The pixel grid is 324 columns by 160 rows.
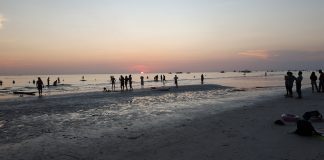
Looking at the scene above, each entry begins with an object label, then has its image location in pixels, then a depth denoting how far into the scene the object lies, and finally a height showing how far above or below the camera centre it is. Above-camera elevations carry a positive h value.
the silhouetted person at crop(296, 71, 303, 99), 24.60 -1.25
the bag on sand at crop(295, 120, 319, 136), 10.49 -2.05
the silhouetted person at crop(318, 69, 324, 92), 28.34 -1.15
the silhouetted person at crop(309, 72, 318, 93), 29.45 -0.97
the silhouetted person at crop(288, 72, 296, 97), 25.58 -0.94
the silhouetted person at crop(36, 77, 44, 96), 40.58 -1.04
